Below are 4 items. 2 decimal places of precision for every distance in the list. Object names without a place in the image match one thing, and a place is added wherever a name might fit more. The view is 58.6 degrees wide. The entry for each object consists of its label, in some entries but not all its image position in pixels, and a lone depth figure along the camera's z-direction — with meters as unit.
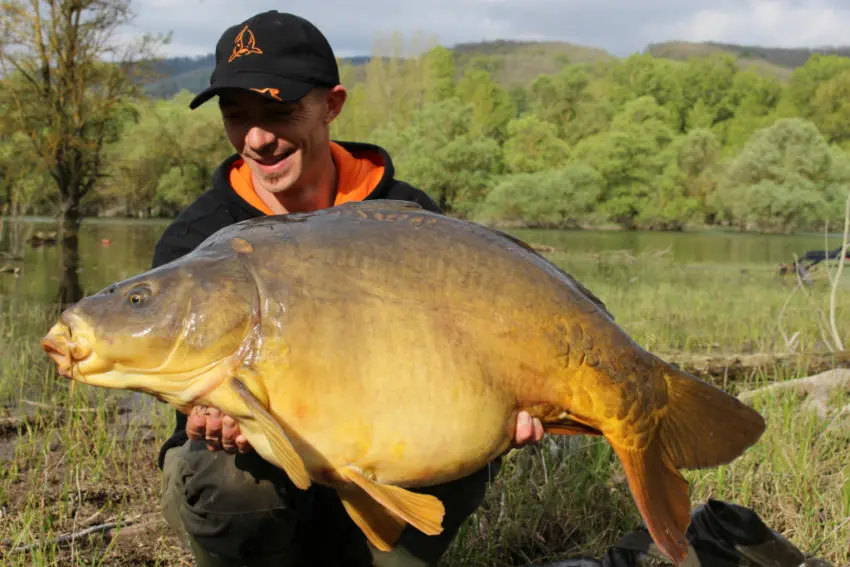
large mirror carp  1.34
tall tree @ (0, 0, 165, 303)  17.70
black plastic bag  1.98
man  1.89
